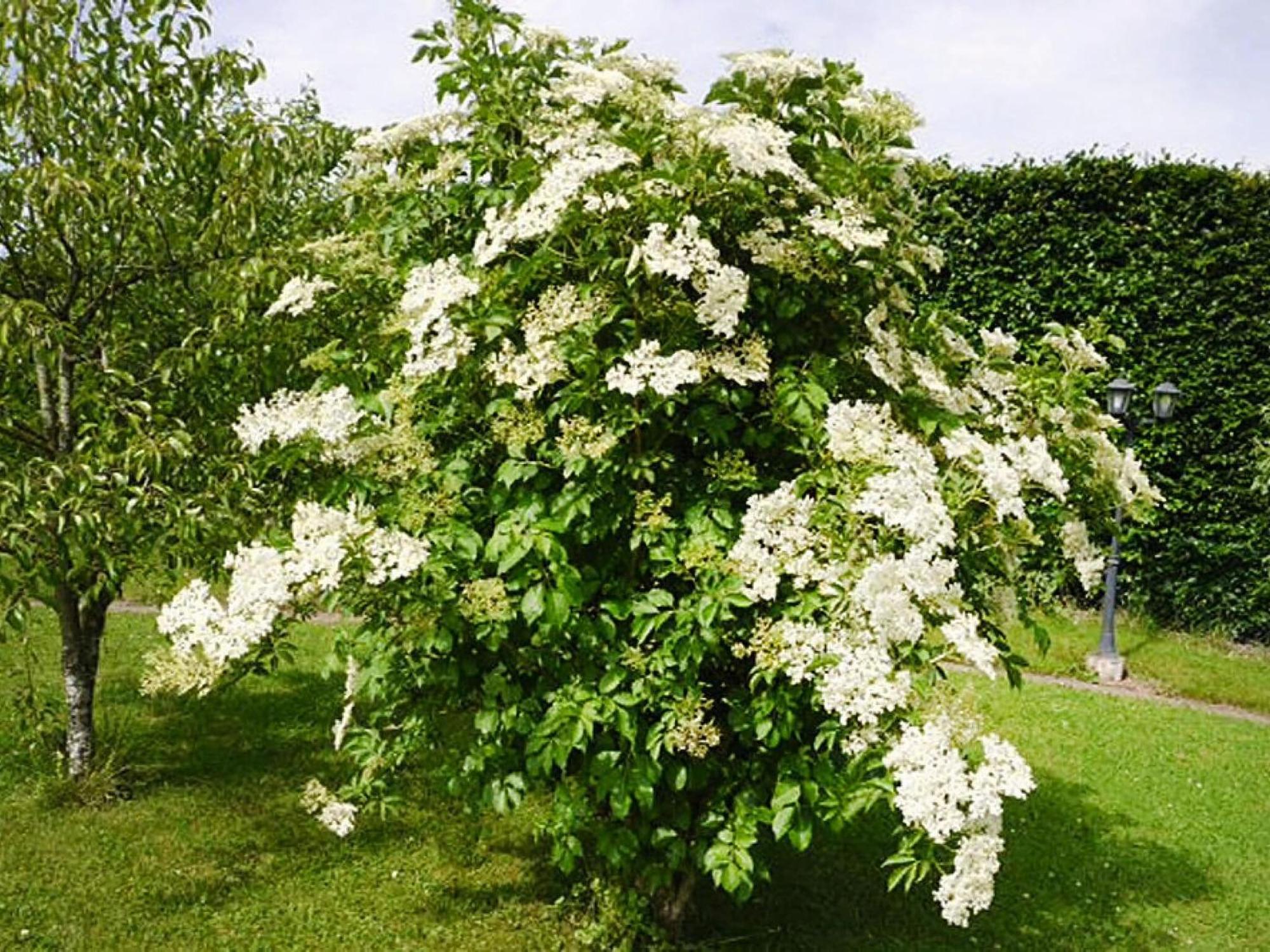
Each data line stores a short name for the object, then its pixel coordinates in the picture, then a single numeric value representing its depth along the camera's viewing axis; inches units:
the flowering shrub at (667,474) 128.0
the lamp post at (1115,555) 356.8
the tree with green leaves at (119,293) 182.5
